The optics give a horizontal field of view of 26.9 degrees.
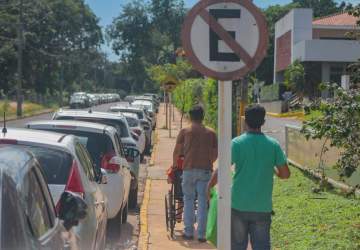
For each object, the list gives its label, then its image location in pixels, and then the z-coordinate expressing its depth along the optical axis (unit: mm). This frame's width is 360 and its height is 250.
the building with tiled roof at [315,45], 50562
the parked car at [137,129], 21405
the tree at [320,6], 95950
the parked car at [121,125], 12161
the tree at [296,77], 44925
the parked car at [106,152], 9617
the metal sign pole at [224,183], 5746
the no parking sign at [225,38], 5660
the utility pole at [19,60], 55469
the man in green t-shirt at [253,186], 6320
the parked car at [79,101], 72938
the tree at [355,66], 8031
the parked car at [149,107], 37419
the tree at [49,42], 66625
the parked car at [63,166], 6602
